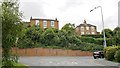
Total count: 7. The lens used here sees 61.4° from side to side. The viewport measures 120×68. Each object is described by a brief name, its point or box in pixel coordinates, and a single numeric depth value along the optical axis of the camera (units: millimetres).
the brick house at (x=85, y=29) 40611
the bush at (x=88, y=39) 23616
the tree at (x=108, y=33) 26806
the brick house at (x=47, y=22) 33289
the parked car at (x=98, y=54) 15562
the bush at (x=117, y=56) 10616
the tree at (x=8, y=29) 6760
